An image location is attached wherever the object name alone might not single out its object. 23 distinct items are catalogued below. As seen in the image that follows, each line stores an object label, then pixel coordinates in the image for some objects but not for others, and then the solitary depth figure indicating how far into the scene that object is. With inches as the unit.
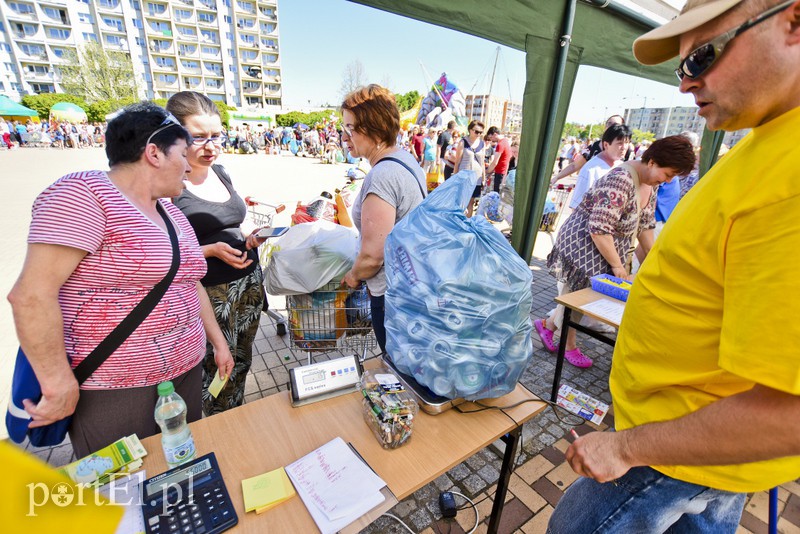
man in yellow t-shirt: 28.0
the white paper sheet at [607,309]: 89.9
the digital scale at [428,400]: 55.7
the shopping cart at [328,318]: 86.2
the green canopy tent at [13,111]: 977.5
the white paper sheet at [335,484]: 39.9
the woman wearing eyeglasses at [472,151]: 307.7
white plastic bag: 80.0
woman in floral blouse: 101.5
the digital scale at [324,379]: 57.8
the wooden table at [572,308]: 98.0
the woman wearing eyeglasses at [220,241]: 77.8
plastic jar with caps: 49.0
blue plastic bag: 50.2
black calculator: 37.6
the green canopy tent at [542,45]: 96.5
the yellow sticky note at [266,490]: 40.6
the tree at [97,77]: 1363.2
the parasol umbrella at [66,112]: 1058.7
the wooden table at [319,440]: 43.8
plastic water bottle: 45.6
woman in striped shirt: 44.7
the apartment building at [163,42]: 1860.2
